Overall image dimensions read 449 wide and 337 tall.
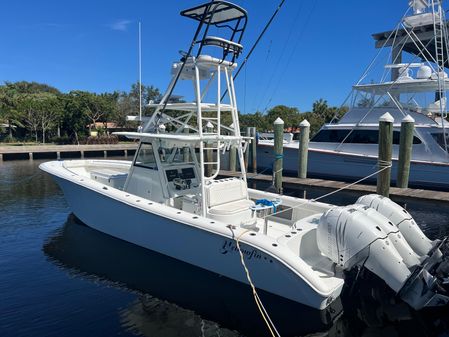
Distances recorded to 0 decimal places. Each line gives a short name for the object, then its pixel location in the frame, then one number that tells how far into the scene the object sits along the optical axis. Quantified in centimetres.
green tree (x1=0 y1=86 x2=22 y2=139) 3722
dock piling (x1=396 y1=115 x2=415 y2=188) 1236
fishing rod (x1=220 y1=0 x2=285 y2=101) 749
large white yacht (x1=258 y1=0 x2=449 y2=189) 1532
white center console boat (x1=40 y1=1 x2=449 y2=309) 487
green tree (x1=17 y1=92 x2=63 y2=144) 3838
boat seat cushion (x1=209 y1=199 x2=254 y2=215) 657
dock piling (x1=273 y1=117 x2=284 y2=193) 1375
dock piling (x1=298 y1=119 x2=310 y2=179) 1530
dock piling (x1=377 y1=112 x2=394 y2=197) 1093
